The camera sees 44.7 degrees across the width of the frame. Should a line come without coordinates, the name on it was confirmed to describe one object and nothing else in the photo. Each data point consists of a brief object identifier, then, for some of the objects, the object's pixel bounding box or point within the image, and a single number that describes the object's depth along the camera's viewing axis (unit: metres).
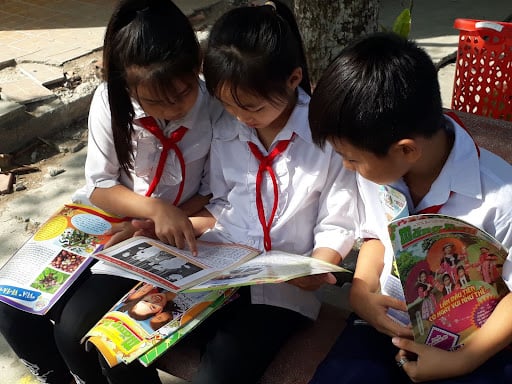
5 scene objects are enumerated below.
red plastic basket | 1.96
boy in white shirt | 1.32
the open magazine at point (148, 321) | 1.48
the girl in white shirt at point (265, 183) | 1.55
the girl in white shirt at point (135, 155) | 1.66
